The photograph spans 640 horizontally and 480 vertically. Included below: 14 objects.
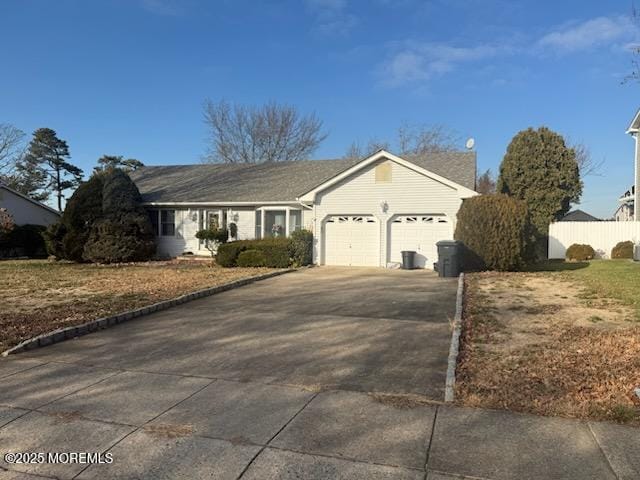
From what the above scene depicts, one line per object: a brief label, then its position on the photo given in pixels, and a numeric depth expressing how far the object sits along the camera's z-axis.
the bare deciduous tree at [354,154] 41.11
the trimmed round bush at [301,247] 17.94
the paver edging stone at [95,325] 6.63
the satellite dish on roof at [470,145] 21.89
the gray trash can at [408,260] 17.36
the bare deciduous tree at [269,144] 37.88
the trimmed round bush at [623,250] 19.47
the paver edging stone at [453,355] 4.64
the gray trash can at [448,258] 14.51
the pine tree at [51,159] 44.09
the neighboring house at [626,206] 27.17
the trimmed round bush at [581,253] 19.97
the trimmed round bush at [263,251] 17.53
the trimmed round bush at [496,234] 14.78
